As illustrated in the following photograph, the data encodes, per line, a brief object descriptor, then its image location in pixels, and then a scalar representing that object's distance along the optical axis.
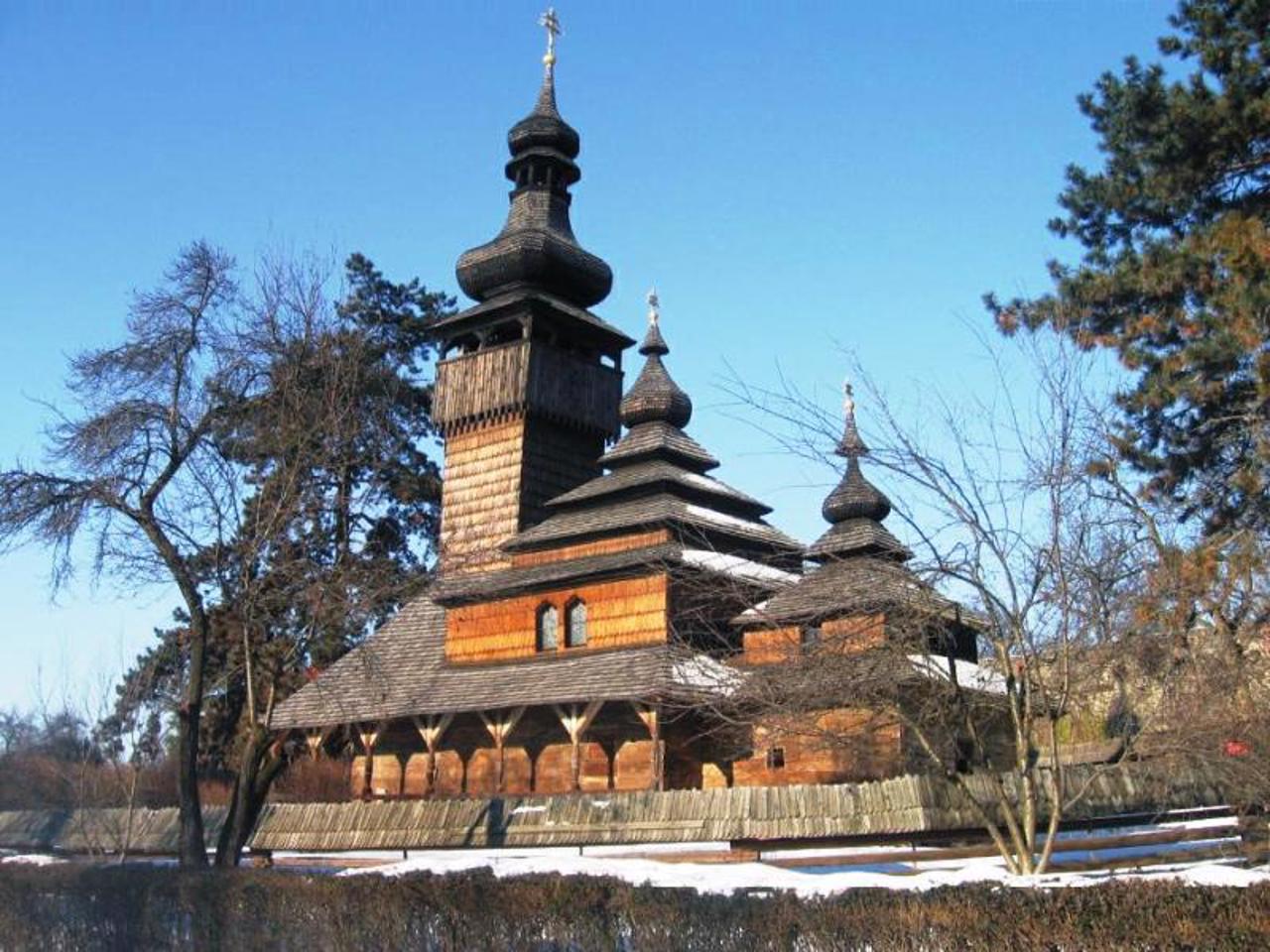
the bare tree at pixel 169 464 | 14.45
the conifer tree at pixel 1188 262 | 13.70
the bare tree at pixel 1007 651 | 10.49
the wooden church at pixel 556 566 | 25.84
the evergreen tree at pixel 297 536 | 14.73
